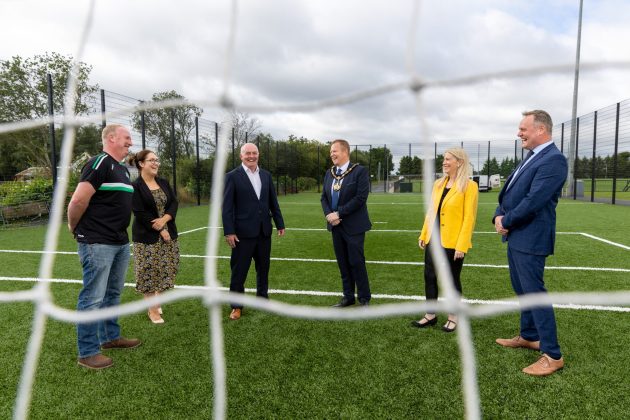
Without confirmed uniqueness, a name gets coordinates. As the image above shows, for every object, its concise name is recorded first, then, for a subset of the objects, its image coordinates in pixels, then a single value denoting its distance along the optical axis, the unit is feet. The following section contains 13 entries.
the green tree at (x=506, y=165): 82.00
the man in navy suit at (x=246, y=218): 11.10
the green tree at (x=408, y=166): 87.86
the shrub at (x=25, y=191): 30.76
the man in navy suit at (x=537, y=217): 7.41
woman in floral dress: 10.42
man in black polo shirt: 7.77
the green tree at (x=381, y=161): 88.65
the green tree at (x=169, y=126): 40.53
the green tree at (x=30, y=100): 31.73
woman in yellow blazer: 9.45
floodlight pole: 48.48
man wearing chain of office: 11.55
